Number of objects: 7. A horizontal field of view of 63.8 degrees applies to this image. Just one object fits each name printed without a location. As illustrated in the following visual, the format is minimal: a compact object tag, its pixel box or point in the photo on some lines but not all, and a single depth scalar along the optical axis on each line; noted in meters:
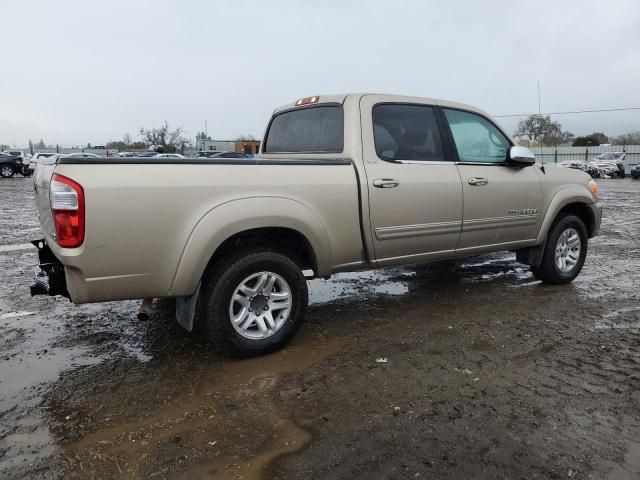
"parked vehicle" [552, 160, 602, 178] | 34.66
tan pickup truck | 3.09
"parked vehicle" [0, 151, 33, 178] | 30.88
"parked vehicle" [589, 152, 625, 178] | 34.53
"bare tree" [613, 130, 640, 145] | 53.38
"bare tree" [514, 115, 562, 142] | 53.16
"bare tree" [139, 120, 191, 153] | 65.81
